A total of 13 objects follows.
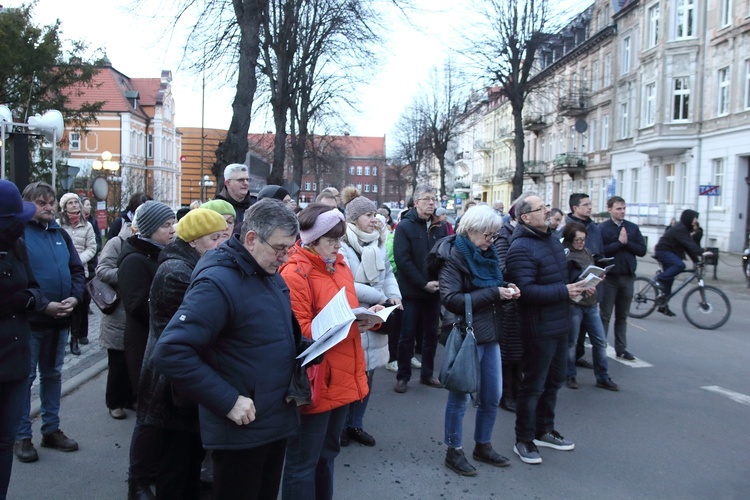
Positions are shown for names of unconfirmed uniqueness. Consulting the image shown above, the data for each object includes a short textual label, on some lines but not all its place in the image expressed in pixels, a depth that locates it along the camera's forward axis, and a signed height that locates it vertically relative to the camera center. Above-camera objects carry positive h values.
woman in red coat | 3.21 -0.85
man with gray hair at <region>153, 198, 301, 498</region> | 2.46 -0.61
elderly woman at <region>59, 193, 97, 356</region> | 8.03 -0.45
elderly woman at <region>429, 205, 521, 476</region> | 4.37 -0.62
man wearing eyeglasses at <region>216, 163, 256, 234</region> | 6.76 +0.14
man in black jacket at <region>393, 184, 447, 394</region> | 6.64 -0.87
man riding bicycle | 10.34 -0.65
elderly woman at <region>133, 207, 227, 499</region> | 3.31 -1.02
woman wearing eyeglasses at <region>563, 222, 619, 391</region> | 6.63 -1.11
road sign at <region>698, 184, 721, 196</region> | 20.73 +0.77
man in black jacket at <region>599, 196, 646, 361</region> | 7.71 -0.67
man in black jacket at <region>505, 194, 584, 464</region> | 4.58 -0.67
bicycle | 10.41 -1.53
